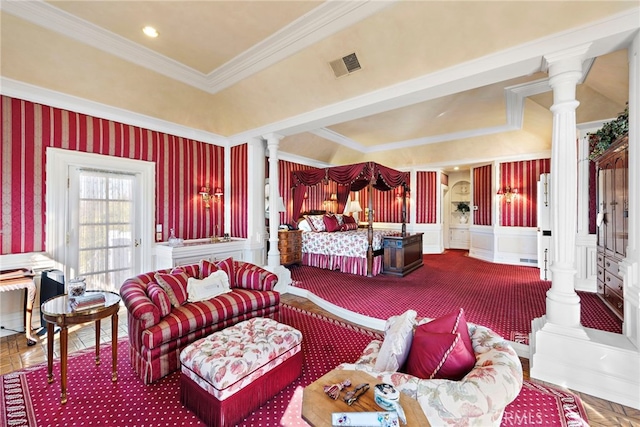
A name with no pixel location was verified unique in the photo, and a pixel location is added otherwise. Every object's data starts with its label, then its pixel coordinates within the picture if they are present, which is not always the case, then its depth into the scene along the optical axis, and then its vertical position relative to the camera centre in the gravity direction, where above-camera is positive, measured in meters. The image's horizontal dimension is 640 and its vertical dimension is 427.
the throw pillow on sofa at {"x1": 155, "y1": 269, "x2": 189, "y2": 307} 2.78 -0.73
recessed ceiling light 3.12 +2.10
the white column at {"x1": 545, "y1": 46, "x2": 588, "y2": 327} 2.39 +0.24
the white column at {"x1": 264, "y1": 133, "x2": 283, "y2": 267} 4.85 +0.23
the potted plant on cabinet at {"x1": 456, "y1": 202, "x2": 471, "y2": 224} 9.84 +0.13
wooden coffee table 1.18 -0.88
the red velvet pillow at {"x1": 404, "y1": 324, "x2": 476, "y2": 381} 1.44 -0.77
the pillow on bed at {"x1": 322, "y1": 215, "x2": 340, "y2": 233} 6.74 -0.24
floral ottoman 1.82 -1.10
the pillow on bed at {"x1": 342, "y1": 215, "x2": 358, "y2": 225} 7.61 -0.16
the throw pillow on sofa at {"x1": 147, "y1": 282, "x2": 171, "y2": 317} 2.54 -0.78
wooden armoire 3.19 -0.08
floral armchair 1.16 -0.79
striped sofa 2.32 -0.98
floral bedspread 5.88 -0.63
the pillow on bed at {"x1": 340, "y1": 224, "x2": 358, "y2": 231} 7.08 -0.33
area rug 1.91 -1.40
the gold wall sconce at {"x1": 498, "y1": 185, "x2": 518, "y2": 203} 7.16 +0.53
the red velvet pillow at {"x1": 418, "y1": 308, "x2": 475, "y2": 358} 1.57 -0.66
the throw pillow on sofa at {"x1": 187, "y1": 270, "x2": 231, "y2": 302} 2.95 -0.79
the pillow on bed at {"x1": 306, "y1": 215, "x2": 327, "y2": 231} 6.86 -0.21
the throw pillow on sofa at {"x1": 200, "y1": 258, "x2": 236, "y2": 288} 3.27 -0.65
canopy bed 5.51 -0.53
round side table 2.05 -0.77
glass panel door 3.74 -0.17
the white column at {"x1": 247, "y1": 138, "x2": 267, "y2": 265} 5.10 +0.37
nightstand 6.34 -0.75
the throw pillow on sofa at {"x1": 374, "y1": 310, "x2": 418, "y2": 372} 1.61 -0.79
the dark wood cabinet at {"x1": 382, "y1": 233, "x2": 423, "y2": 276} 5.78 -0.86
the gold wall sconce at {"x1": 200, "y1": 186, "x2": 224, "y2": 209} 5.11 +0.39
